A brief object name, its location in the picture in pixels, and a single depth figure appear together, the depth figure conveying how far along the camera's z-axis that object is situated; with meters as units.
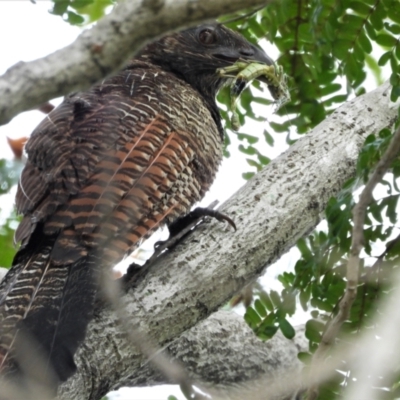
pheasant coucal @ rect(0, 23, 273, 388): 5.06
